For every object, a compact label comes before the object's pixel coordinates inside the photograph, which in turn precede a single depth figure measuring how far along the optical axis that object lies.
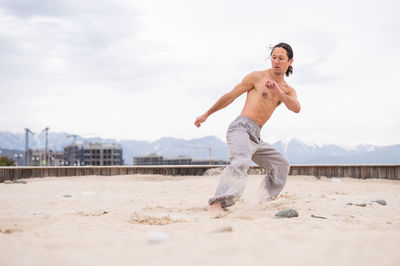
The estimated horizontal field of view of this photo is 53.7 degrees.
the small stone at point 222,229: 2.73
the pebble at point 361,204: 4.85
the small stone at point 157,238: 2.32
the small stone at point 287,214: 3.86
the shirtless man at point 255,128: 4.31
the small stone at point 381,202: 5.05
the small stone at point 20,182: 9.73
